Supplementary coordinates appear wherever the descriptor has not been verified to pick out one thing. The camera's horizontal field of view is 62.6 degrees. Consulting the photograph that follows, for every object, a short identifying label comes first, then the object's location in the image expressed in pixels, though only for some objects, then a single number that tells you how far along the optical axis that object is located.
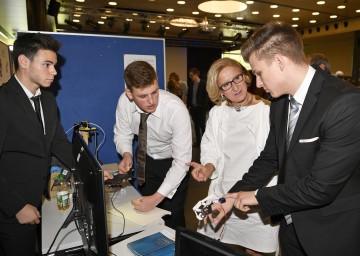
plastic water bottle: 1.78
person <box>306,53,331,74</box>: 3.35
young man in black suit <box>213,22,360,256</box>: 1.05
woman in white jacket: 1.77
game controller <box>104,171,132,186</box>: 1.91
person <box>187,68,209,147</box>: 7.36
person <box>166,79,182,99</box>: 6.71
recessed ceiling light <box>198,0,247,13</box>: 4.44
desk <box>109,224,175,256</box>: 1.32
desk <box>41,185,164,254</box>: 1.43
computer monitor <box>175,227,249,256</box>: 0.81
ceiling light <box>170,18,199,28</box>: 7.89
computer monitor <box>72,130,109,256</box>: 0.83
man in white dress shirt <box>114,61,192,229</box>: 1.77
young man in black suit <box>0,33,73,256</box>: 1.64
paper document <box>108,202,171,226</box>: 1.60
